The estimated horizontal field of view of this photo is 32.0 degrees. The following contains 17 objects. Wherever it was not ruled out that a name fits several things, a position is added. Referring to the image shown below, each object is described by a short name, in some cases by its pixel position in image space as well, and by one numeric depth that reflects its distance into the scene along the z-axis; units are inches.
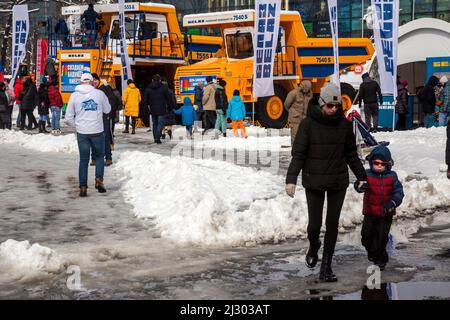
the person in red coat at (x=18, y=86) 1232.1
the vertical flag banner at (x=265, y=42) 797.9
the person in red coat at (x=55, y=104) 974.4
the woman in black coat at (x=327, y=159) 267.0
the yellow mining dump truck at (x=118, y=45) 1043.3
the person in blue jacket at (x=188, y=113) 868.0
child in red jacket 284.7
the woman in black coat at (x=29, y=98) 1031.6
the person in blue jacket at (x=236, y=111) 840.9
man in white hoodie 451.8
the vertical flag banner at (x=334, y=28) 818.8
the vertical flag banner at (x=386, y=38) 750.5
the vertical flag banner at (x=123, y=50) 938.7
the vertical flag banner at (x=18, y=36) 1127.6
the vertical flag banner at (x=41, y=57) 1289.4
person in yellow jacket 941.8
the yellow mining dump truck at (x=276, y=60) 979.3
